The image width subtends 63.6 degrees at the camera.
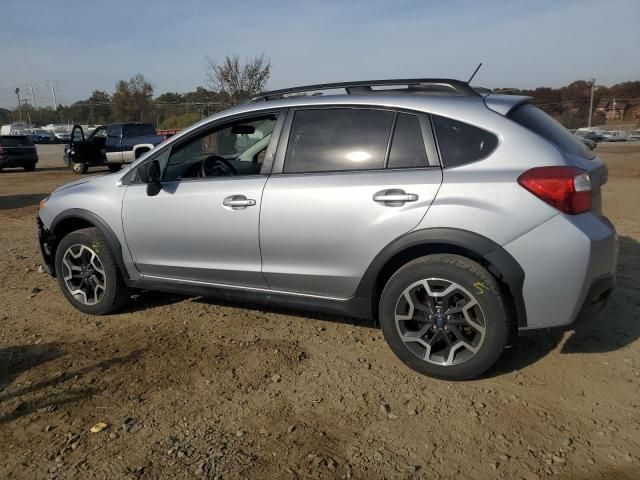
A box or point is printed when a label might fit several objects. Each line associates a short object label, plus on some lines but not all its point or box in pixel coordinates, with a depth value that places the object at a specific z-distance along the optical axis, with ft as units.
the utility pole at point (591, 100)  215.49
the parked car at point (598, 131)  154.04
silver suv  9.22
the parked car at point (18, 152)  62.44
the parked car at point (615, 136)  161.01
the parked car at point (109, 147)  57.77
